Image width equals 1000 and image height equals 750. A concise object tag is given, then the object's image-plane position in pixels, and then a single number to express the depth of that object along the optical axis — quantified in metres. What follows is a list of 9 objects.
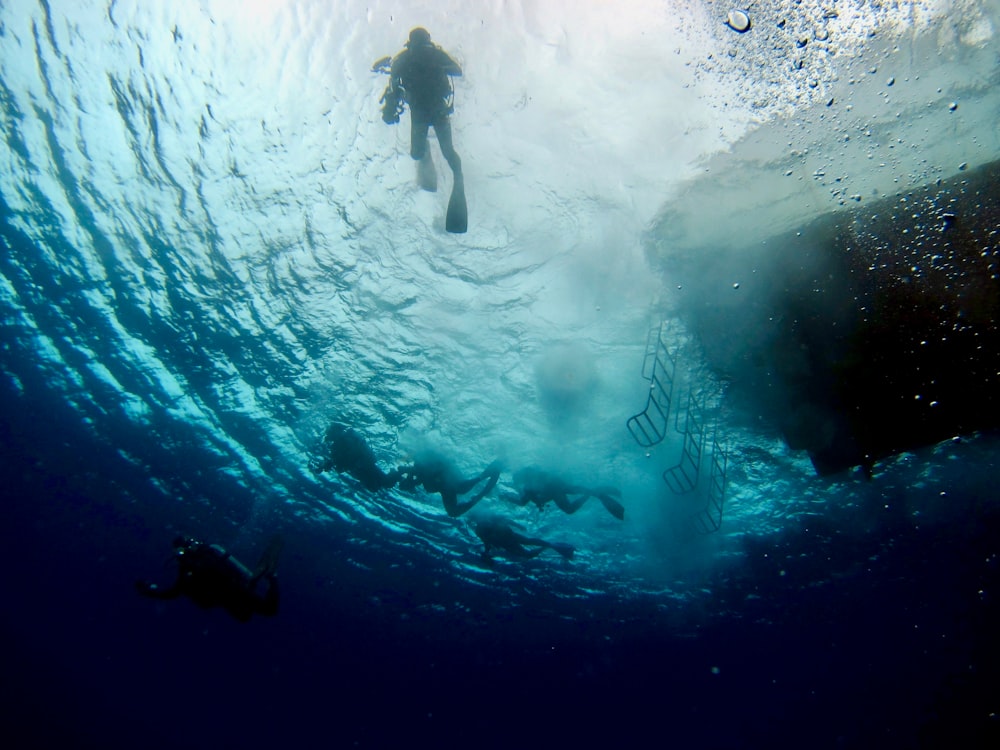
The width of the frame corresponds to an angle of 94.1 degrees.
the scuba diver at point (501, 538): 16.45
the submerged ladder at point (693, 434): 13.08
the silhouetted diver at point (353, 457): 13.86
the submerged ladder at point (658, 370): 11.11
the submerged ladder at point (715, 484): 14.70
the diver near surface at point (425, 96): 5.75
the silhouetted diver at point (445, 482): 13.72
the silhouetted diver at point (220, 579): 7.95
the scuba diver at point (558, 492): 13.15
